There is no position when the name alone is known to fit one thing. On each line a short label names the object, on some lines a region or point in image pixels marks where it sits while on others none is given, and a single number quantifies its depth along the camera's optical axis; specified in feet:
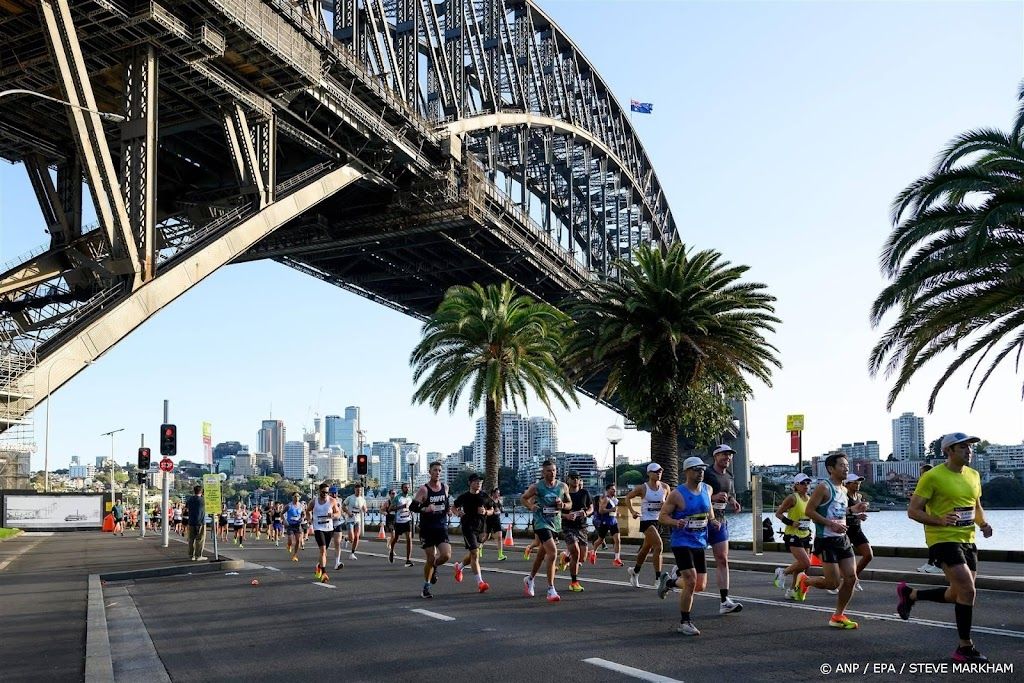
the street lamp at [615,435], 109.50
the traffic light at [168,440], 96.89
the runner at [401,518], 75.15
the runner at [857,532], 44.91
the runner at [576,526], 49.81
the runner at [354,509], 85.15
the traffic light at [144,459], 133.06
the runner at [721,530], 37.04
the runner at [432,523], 46.65
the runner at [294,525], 89.20
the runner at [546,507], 47.06
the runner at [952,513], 26.20
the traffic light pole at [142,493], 154.31
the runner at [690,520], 33.65
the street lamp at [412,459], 153.38
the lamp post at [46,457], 172.82
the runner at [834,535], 33.53
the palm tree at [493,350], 126.82
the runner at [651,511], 47.78
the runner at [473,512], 50.49
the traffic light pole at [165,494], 106.52
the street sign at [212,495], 74.28
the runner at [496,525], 73.19
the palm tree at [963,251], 57.98
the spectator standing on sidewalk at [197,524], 76.48
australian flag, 324.80
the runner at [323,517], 64.23
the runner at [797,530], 41.52
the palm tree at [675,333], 93.40
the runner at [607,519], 68.64
